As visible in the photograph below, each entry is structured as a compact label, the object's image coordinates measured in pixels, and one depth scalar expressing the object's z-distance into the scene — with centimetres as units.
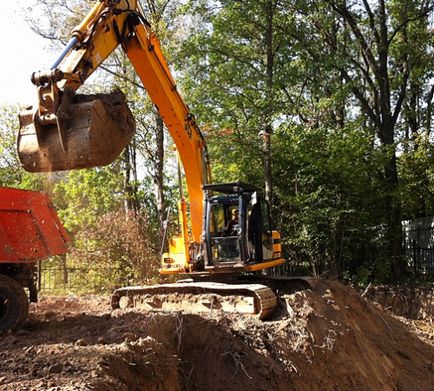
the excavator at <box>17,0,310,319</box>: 547
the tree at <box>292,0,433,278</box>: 1639
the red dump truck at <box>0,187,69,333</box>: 652
